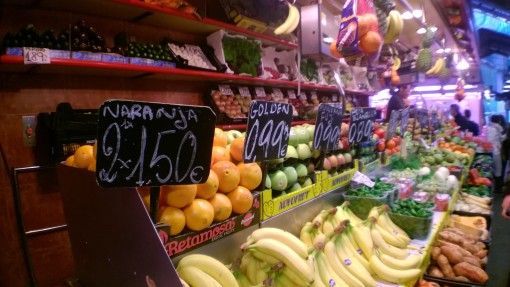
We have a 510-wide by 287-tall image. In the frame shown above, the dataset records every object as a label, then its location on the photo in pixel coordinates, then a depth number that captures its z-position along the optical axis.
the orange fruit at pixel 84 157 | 1.46
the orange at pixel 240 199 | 1.61
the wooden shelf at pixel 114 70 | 2.56
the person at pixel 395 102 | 7.37
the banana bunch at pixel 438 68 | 7.75
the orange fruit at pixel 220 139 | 1.91
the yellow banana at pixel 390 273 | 2.00
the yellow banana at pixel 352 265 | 1.87
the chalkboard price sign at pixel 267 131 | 1.69
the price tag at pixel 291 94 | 5.89
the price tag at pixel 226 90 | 4.49
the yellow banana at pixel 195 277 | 1.24
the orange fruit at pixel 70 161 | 1.58
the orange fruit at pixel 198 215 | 1.37
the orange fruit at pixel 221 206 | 1.49
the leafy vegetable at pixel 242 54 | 4.34
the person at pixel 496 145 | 9.95
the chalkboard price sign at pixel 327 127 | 2.30
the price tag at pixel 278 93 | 5.52
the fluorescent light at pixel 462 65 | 11.75
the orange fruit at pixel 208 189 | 1.47
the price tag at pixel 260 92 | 5.14
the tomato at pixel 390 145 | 4.42
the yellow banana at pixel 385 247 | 2.23
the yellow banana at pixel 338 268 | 1.79
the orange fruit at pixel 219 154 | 1.73
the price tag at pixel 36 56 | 2.37
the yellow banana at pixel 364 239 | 2.11
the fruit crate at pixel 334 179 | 2.50
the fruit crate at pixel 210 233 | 1.29
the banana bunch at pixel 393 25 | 4.18
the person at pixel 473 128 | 11.87
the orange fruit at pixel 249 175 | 1.72
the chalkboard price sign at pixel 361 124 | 2.96
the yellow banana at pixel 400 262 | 2.10
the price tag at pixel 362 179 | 2.95
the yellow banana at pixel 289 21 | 4.21
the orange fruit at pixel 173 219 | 1.32
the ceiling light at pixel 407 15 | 5.83
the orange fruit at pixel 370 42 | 2.96
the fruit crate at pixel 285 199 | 1.82
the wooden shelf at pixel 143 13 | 2.92
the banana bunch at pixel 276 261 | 1.46
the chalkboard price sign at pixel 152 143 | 1.07
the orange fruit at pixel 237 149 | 1.78
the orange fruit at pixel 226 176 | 1.58
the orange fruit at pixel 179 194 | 1.37
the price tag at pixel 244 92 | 4.83
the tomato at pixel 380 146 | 3.97
